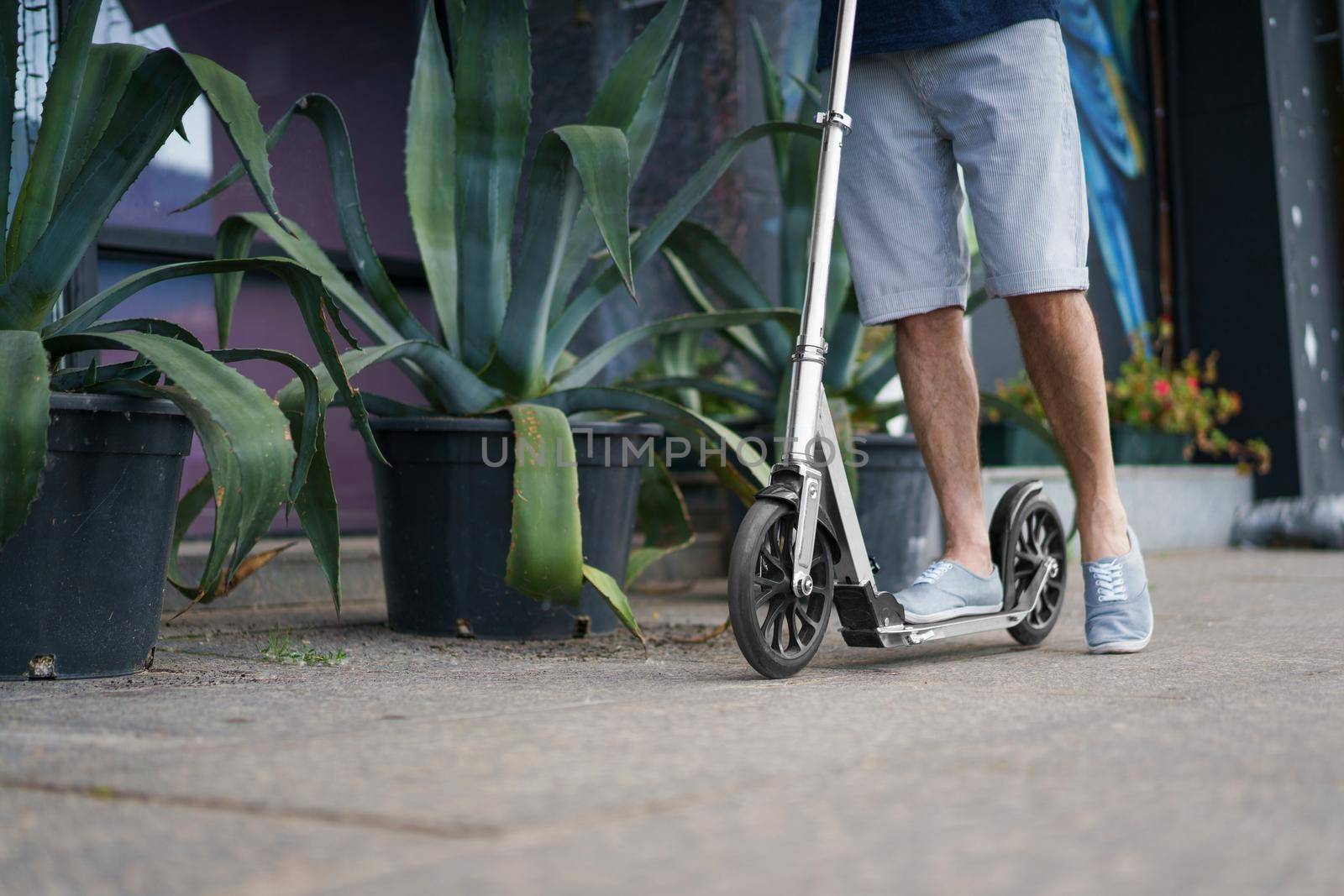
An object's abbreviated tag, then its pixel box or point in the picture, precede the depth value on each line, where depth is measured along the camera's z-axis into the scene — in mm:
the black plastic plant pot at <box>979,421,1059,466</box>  10883
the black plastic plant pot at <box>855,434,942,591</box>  6352
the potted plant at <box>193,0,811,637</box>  4668
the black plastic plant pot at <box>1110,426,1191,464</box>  11664
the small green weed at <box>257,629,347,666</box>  4074
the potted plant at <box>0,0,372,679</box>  3445
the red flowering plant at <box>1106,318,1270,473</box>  11953
